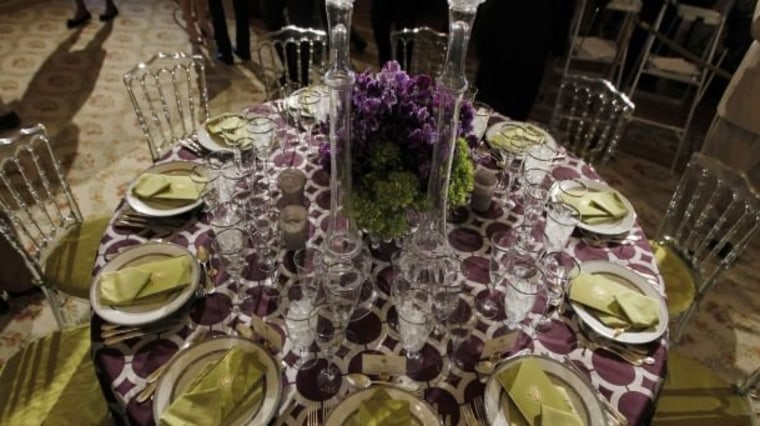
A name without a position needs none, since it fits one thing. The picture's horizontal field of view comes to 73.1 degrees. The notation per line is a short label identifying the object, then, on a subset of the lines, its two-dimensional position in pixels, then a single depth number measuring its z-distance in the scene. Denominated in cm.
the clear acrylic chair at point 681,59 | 316
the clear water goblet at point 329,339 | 112
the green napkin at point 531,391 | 108
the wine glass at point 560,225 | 141
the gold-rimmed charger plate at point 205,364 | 106
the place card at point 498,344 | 114
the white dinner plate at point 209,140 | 181
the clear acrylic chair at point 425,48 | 248
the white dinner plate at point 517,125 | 186
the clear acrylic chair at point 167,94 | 208
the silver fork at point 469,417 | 106
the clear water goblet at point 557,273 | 133
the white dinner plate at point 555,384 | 107
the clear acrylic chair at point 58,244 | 163
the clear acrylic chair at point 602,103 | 207
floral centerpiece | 124
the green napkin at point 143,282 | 126
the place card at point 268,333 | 114
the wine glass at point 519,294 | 118
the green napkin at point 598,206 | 158
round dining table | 110
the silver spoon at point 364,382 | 112
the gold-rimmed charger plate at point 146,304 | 122
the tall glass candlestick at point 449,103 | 109
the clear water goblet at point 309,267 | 127
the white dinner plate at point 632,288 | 124
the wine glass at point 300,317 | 108
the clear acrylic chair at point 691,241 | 167
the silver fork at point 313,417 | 105
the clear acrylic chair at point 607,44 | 315
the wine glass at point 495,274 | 130
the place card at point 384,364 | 107
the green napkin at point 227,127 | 184
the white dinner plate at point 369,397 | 104
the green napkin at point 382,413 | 103
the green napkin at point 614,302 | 127
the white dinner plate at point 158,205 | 151
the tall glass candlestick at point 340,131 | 115
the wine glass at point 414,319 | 111
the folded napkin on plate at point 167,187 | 155
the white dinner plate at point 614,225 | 154
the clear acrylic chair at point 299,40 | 236
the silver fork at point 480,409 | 107
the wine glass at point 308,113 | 183
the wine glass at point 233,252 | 130
